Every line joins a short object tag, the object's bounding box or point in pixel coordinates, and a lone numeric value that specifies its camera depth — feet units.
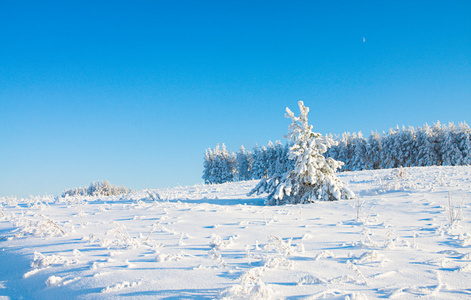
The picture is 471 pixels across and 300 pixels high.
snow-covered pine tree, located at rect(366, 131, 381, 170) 205.67
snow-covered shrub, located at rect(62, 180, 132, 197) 363.97
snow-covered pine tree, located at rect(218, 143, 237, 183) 241.14
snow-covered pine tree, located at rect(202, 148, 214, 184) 251.80
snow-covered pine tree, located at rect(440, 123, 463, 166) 161.38
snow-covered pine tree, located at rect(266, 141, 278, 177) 226.32
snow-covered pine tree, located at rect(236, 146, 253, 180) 257.96
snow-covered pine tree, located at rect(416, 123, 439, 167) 174.09
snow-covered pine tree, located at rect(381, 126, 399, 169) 191.72
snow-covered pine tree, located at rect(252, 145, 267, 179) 228.22
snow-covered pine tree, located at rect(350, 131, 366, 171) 208.74
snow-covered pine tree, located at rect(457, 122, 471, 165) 156.55
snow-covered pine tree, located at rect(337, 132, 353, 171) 218.18
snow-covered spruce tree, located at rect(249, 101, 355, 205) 32.63
